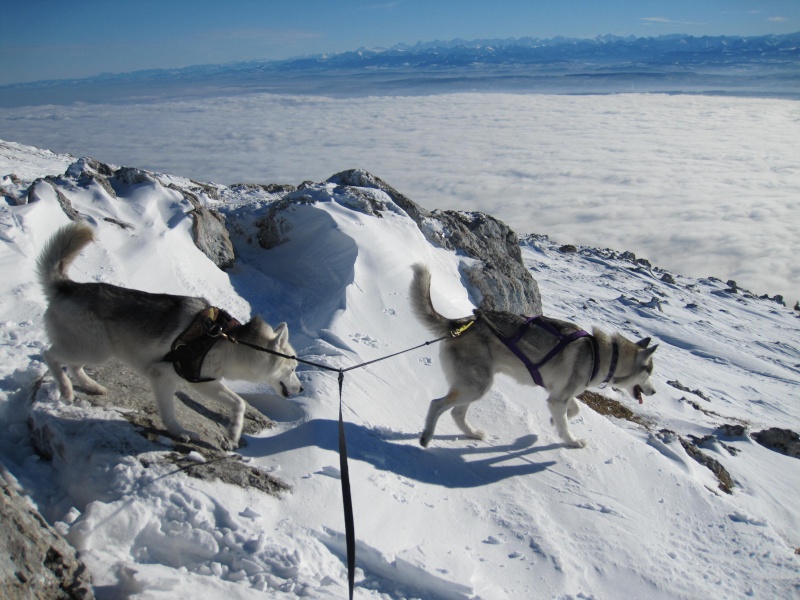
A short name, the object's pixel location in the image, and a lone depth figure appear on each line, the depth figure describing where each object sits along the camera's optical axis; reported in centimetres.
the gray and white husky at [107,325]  441
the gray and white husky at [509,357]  610
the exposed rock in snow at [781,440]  1030
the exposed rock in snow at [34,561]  263
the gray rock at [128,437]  393
